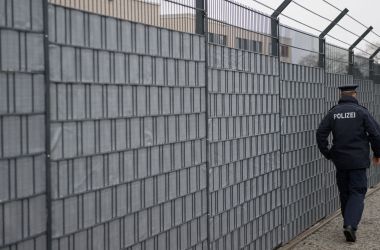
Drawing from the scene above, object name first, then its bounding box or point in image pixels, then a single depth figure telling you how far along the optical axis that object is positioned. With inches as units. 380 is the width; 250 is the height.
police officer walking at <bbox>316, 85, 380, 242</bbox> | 268.2
